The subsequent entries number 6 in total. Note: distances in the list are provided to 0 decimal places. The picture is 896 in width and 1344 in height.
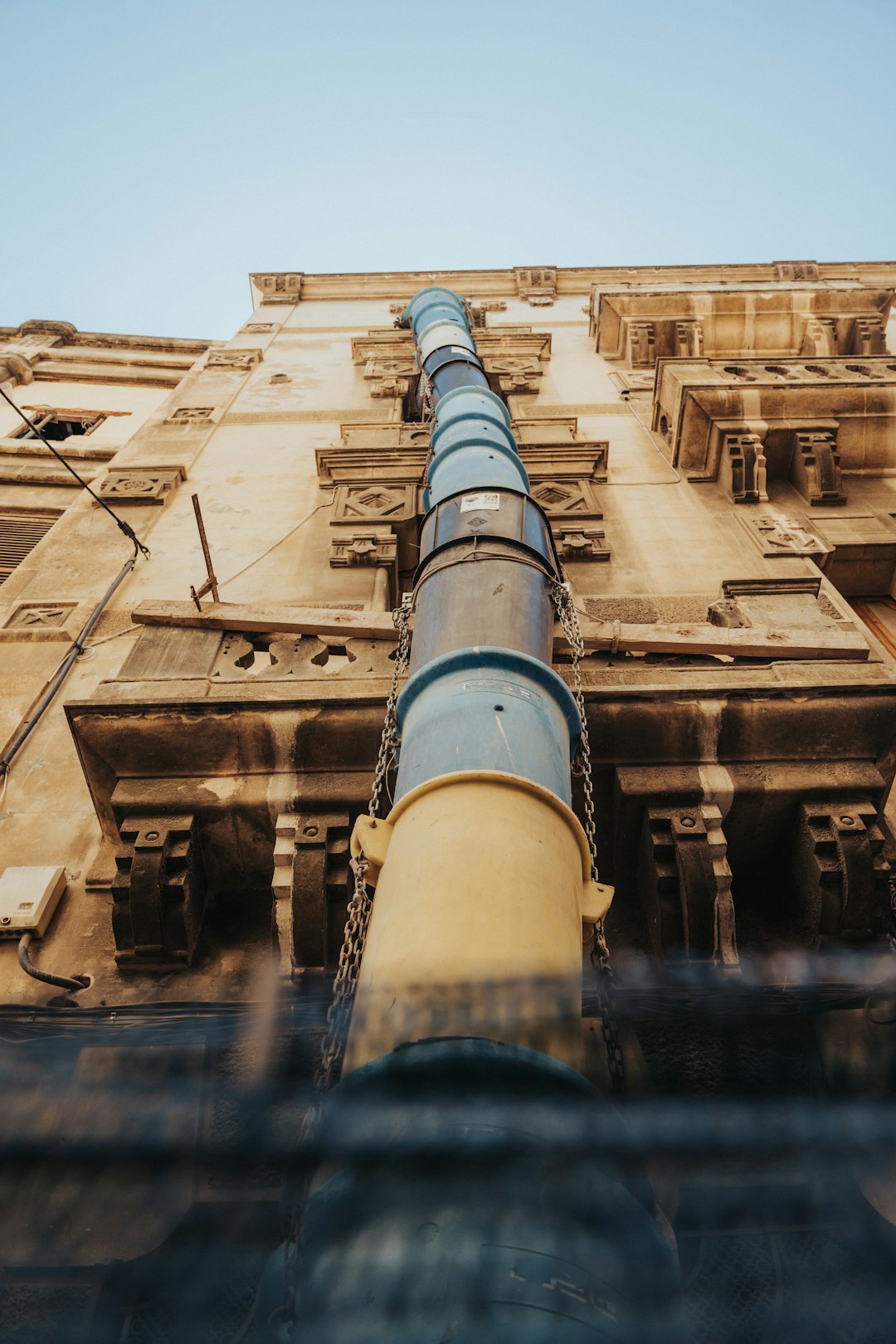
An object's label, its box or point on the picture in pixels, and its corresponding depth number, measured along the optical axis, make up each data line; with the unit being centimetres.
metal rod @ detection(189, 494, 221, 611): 767
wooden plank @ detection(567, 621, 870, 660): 663
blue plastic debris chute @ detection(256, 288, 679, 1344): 213
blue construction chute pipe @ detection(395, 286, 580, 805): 406
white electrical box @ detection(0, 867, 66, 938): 580
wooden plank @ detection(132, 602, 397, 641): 718
